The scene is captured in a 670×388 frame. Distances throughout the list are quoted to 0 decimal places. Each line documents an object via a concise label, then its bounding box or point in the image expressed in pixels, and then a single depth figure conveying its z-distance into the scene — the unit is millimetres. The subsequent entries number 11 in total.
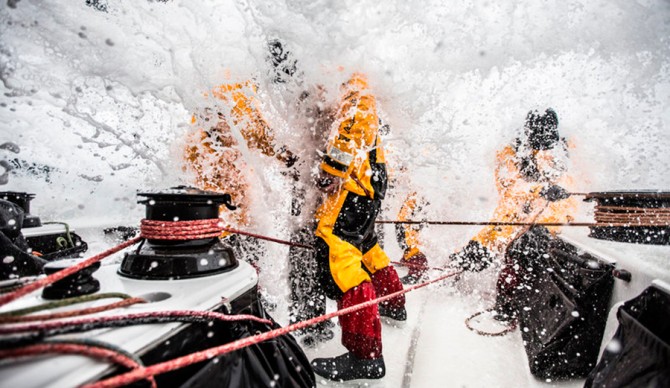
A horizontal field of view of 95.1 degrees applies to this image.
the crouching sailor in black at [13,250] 1484
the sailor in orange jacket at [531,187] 3812
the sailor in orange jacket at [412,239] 5008
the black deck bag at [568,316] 1970
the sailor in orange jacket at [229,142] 2672
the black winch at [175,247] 1057
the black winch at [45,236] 2252
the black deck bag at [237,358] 758
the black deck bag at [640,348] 1060
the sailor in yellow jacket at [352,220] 2111
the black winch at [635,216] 2262
